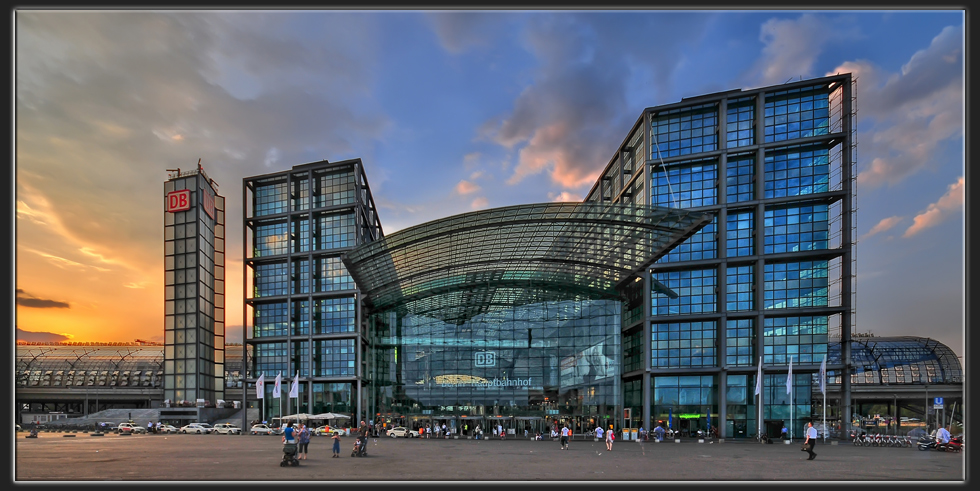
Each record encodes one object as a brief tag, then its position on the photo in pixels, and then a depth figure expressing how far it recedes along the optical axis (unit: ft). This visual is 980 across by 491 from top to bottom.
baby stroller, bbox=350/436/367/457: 102.42
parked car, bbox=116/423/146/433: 235.20
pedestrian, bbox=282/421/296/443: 78.35
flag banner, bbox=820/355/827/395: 165.37
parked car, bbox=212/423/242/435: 237.25
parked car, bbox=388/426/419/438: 201.36
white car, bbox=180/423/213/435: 237.66
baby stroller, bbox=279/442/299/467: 79.97
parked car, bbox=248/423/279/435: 223.30
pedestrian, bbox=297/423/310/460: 90.43
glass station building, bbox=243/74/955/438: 194.29
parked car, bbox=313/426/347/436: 219.41
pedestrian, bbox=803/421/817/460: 92.53
